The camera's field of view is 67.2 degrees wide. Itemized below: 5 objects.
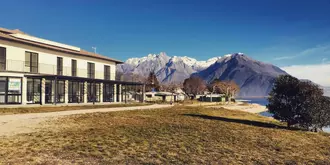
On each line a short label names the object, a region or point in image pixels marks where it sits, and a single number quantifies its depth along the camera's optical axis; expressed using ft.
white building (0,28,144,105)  94.73
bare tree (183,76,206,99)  284.82
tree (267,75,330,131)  57.11
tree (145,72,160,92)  289.99
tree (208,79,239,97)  307.17
